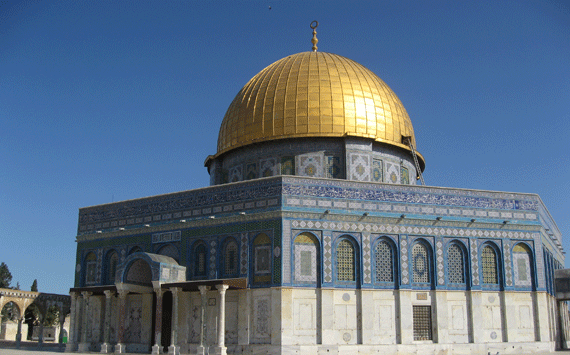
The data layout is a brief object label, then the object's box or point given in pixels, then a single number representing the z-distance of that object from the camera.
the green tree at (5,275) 53.44
